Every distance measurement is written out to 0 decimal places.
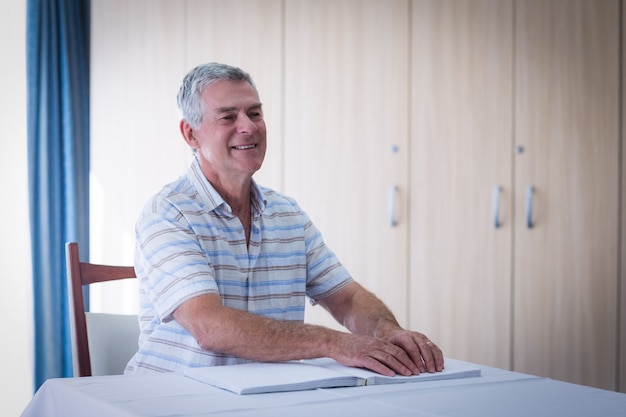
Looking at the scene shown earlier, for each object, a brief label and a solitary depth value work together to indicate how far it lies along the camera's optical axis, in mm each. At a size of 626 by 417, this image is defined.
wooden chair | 2002
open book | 1320
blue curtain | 3758
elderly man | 1616
